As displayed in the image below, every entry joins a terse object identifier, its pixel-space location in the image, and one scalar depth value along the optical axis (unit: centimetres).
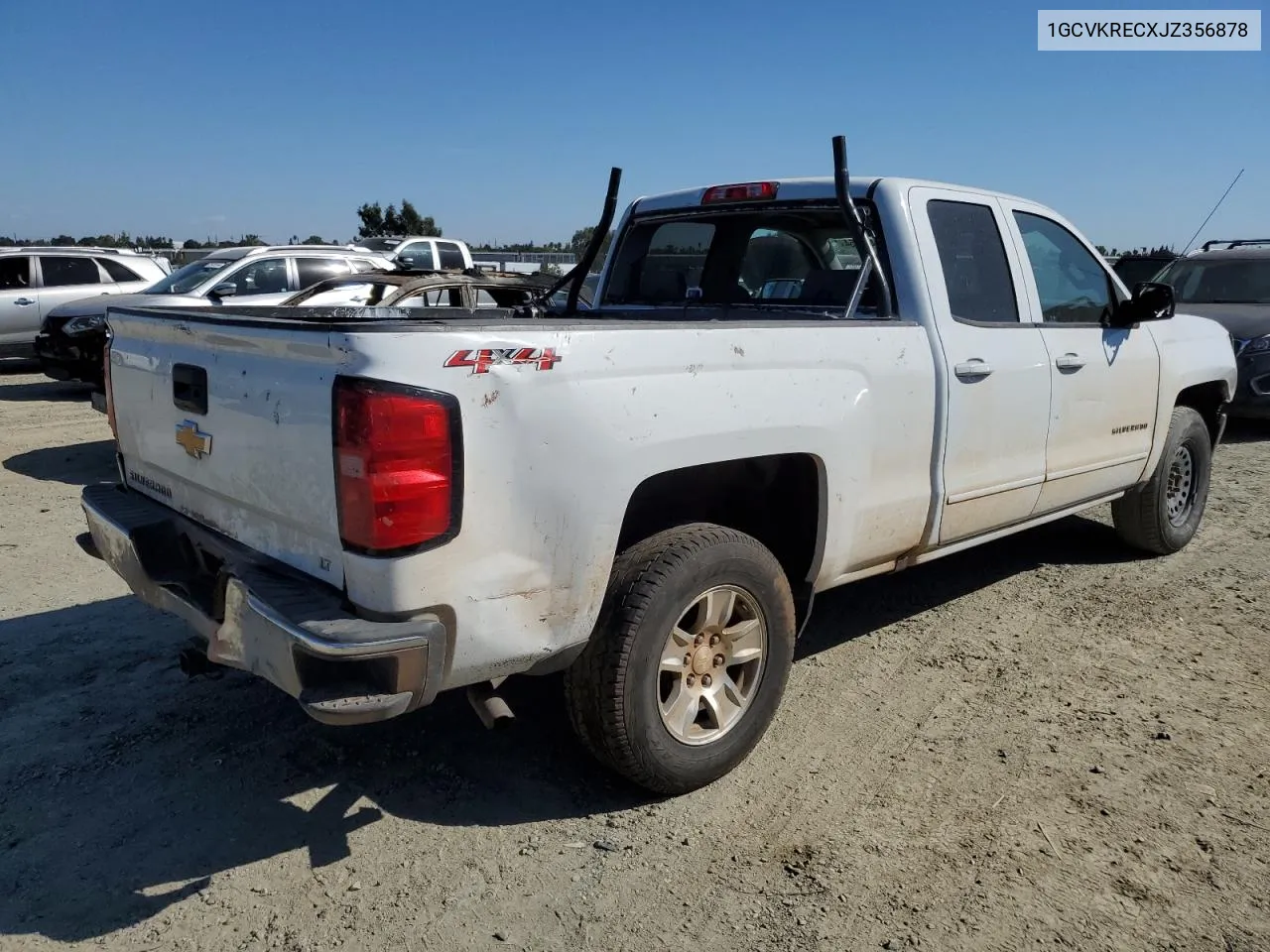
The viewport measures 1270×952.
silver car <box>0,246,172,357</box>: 1370
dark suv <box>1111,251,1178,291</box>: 1209
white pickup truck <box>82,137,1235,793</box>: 246
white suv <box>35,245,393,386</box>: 1053
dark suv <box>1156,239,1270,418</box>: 997
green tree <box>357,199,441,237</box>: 4459
